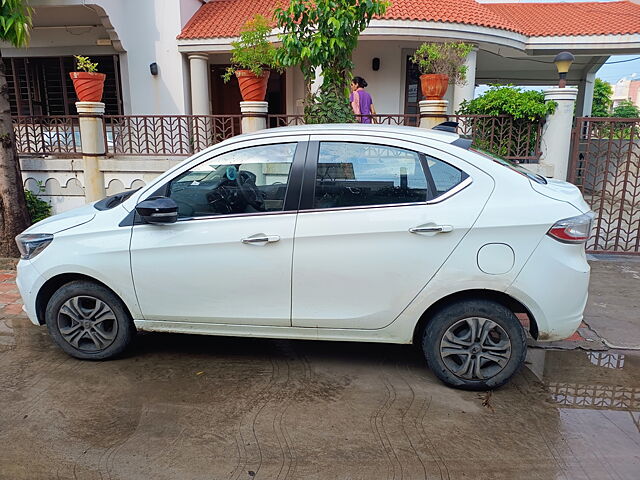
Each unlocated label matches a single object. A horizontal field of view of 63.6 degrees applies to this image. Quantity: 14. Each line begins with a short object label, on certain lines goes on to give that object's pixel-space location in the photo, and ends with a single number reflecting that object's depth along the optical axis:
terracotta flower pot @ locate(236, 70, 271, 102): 7.38
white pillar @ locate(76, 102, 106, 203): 7.87
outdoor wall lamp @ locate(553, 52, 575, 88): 7.00
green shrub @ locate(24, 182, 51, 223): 7.96
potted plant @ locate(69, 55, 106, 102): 7.64
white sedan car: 3.37
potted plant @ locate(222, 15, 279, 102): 7.38
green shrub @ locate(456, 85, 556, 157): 7.00
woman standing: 8.00
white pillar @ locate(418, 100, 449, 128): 7.23
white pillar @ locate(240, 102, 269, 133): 7.52
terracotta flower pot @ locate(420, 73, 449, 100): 7.15
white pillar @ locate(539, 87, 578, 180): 6.85
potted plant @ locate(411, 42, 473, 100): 7.19
